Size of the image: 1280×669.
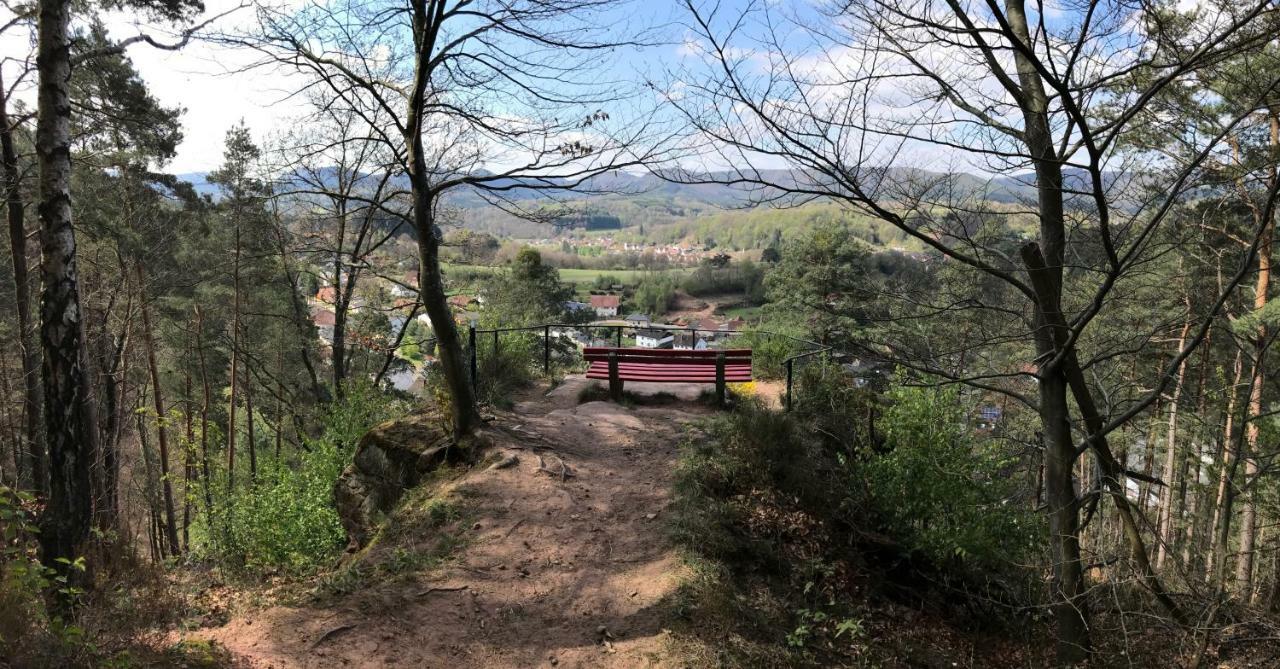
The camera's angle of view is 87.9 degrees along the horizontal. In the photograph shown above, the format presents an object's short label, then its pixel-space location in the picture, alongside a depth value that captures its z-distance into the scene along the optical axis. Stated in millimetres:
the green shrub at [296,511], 6863
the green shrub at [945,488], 5184
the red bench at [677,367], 8672
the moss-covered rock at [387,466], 6953
